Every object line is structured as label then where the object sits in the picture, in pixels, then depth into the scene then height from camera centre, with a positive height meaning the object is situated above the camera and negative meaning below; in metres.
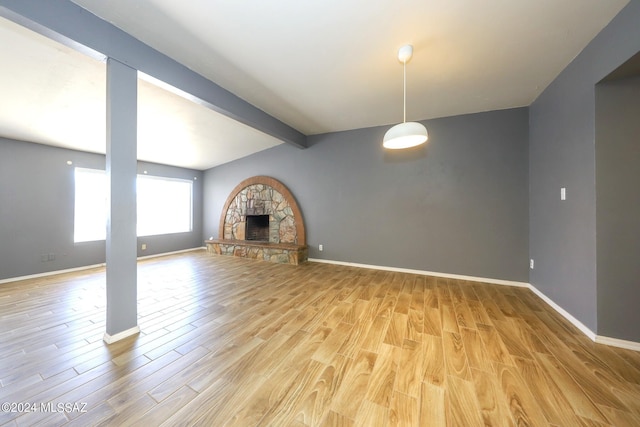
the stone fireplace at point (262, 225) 4.77 -0.29
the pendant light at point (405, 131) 2.09 +0.83
